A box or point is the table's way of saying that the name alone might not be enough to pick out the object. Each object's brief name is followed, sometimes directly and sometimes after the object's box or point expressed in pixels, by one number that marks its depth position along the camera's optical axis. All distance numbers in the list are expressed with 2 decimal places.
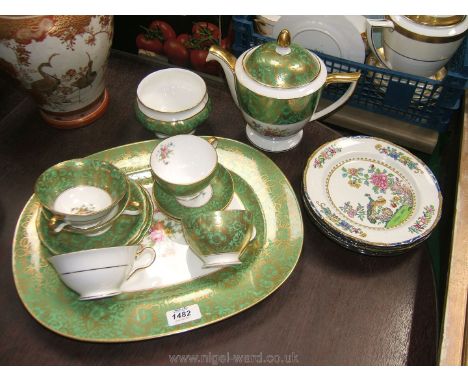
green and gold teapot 0.80
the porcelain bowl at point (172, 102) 0.87
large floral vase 0.75
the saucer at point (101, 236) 0.77
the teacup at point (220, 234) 0.72
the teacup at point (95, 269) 0.63
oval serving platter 0.69
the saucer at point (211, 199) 0.82
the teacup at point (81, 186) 0.77
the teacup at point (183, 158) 0.82
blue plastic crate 0.96
